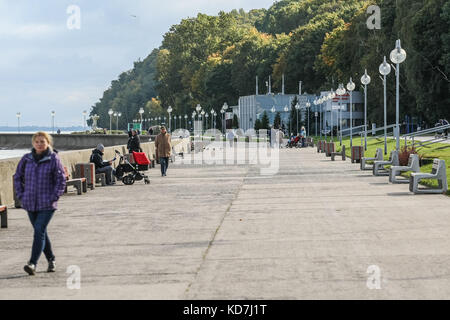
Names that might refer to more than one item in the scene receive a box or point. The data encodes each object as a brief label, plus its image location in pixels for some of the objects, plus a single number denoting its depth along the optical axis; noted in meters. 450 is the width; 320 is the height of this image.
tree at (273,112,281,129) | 103.64
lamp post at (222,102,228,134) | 143.35
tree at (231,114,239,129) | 135.38
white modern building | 106.81
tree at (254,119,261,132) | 112.57
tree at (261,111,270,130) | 109.88
